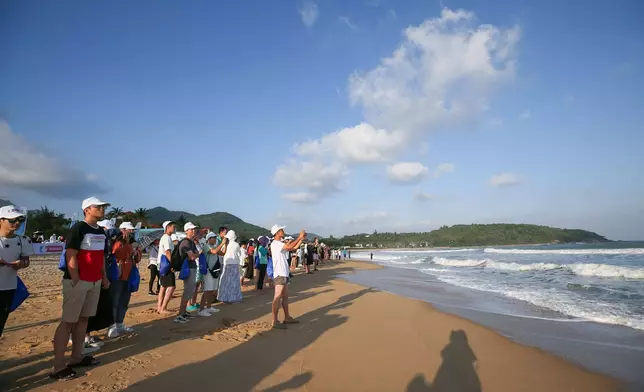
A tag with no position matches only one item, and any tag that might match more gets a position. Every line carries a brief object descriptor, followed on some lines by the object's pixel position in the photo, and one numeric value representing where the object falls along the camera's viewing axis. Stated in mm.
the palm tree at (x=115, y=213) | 55475
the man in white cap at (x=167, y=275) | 6488
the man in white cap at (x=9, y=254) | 3475
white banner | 22941
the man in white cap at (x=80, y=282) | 3527
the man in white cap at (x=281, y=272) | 5825
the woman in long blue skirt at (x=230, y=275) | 8156
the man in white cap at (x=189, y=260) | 6195
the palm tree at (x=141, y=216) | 56644
